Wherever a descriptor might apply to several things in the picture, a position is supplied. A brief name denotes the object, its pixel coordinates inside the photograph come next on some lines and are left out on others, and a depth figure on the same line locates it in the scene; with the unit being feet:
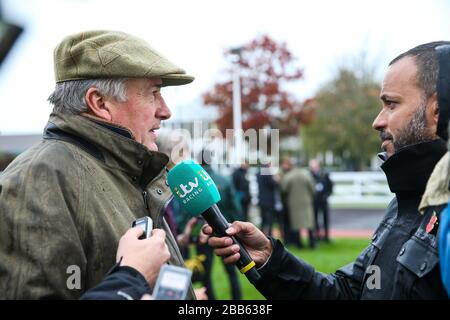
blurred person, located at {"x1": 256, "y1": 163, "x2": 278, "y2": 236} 41.55
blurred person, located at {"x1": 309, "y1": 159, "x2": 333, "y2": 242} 41.29
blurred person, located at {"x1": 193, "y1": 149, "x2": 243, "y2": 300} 21.99
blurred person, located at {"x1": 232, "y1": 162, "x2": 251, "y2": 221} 41.63
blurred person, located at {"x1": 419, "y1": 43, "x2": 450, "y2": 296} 4.90
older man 6.09
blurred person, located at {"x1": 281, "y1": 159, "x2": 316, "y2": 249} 37.81
